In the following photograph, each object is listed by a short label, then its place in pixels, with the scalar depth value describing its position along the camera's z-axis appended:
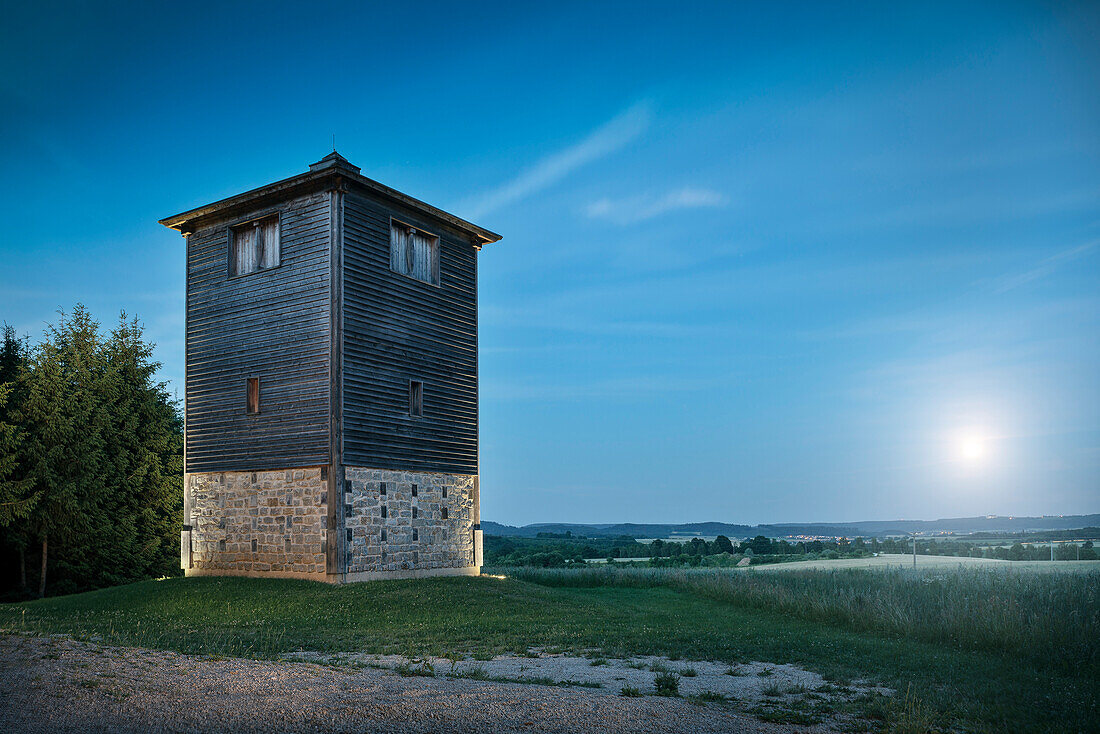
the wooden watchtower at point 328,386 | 22.33
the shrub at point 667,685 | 9.16
